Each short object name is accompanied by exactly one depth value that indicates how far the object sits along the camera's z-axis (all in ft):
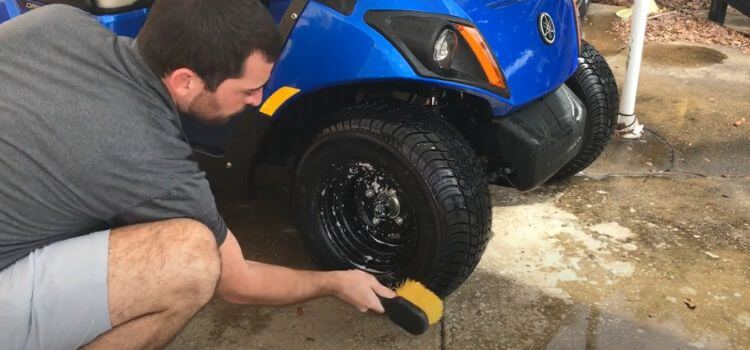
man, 5.17
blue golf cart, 6.74
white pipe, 11.62
